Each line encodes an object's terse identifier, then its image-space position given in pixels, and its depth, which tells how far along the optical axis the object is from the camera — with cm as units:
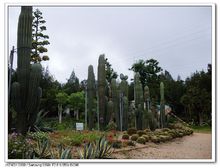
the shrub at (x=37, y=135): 396
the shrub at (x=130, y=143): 460
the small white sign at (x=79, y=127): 503
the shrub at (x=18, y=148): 314
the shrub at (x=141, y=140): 505
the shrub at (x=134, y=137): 510
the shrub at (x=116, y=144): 420
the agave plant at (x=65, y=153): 314
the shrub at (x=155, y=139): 539
